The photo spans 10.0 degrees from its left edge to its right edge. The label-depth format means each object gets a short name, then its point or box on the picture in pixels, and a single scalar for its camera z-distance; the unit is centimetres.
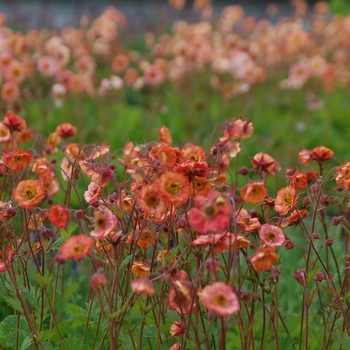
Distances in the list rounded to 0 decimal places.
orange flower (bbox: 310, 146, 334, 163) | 256
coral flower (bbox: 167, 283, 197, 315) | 237
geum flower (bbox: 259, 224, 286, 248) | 239
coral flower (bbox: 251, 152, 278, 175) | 254
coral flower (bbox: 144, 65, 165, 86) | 489
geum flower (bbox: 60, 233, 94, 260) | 226
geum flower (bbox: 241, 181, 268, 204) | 236
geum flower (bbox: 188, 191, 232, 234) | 224
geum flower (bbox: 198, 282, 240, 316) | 223
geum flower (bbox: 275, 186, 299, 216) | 245
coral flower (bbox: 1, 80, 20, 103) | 383
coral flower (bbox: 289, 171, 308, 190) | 249
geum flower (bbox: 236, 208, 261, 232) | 243
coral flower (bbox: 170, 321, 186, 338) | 240
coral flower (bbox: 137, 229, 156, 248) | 247
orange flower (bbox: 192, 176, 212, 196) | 240
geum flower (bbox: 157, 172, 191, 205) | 231
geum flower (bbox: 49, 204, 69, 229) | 235
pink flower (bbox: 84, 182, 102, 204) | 242
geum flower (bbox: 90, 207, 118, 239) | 232
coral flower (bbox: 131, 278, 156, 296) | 226
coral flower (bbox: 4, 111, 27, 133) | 265
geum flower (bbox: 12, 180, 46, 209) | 239
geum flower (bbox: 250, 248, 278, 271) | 232
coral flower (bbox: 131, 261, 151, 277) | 242
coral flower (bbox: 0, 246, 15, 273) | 237
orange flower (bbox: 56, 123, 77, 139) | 273
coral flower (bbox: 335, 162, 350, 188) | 246
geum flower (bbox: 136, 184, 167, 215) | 233
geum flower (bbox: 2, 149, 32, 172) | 249
